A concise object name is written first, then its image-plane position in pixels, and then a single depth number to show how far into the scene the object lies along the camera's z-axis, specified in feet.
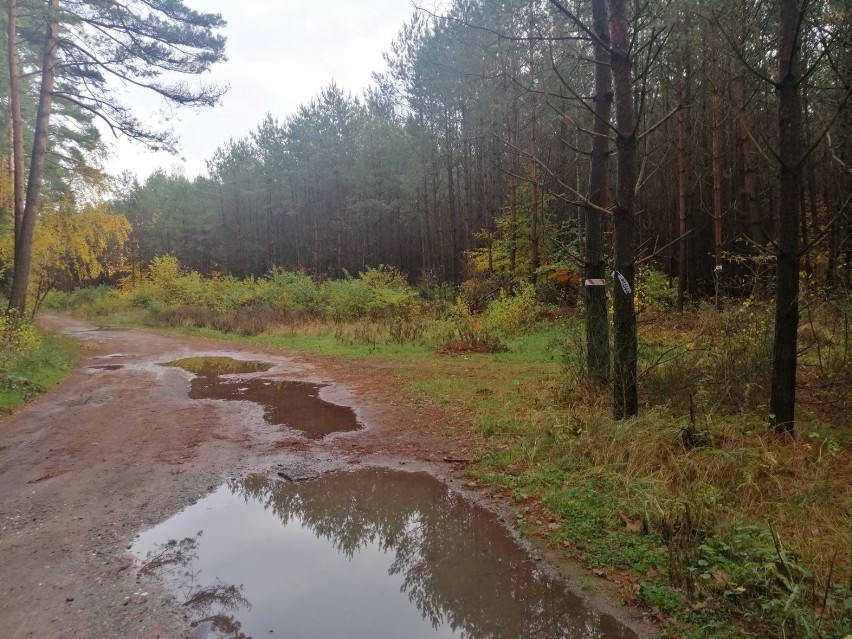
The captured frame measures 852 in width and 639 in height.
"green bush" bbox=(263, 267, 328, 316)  81.71
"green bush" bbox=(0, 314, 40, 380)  33.47
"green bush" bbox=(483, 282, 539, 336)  55.06
